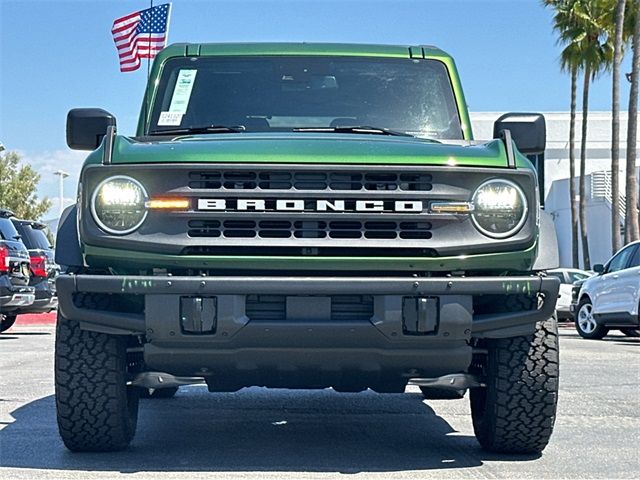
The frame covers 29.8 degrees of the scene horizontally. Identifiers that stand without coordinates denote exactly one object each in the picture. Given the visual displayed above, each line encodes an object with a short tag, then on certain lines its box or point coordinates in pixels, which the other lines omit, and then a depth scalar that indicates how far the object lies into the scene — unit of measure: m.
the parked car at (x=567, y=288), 25.95
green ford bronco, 5.38
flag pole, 28.88
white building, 42.09
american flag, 29.19
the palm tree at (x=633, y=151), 29.88
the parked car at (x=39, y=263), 17.94
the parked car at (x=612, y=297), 17.41
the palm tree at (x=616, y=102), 31.86
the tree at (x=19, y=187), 73.75
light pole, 71.62
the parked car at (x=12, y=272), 16.47
